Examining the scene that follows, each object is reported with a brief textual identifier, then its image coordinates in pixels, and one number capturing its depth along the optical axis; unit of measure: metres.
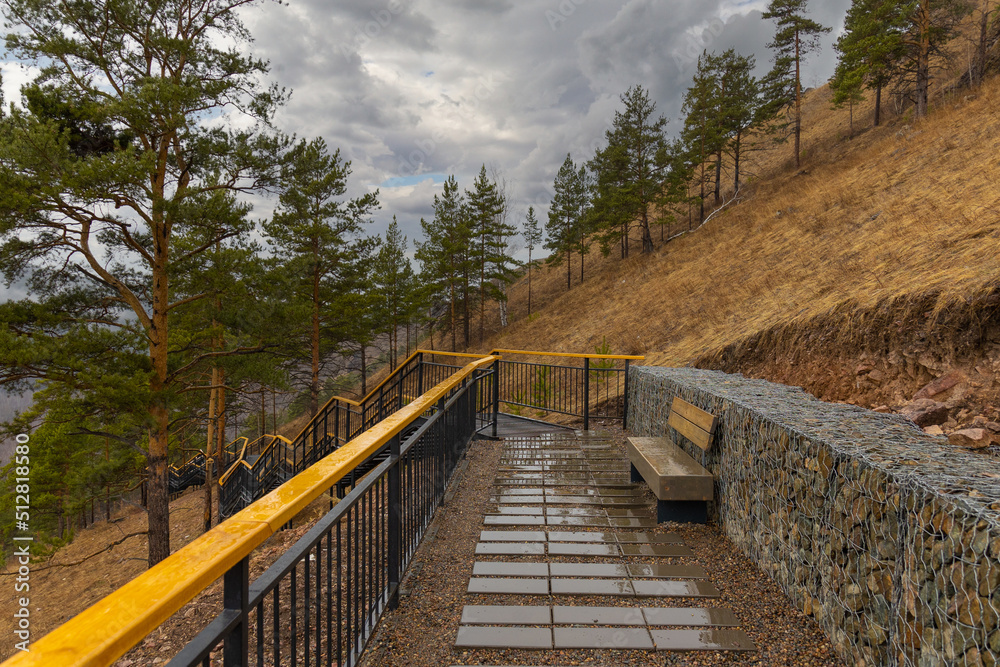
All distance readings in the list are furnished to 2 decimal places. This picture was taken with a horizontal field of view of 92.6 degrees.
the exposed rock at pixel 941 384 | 4.34
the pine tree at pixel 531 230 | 38.94
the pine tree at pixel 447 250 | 28.08
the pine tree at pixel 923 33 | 16.86
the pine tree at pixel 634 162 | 25.59
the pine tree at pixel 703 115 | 25.58
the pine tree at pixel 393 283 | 28.70
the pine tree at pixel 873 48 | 17.64
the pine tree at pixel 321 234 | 18.61
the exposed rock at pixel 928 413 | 4.04
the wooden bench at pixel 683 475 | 3.98
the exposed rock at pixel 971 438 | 3.07
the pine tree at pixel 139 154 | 8.22
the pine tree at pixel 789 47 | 24.61
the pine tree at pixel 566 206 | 33.09
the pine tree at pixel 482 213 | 28.78
